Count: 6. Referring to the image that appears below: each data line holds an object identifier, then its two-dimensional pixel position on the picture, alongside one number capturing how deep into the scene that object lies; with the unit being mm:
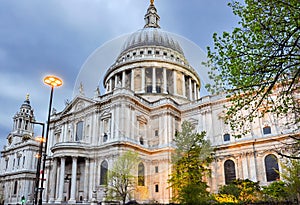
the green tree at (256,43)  10234
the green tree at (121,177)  29684
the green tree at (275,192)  23922
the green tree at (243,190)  27156
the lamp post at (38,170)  14798
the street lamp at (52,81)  14551
